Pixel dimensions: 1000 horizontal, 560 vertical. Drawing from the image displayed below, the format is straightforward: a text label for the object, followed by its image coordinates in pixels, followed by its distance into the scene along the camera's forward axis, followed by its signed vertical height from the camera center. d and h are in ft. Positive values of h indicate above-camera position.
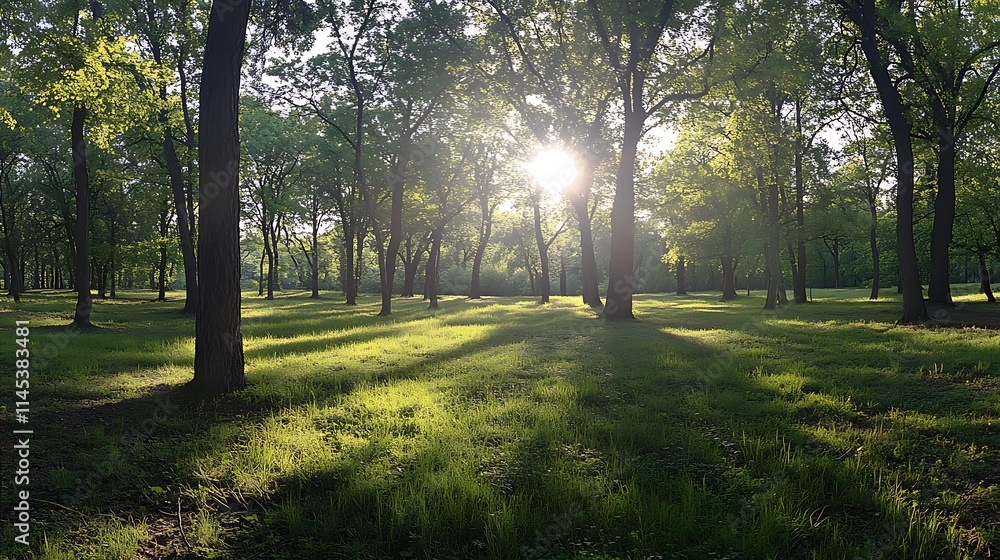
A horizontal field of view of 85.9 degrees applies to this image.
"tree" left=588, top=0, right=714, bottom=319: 59.67 +22.43
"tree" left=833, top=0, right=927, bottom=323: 51.83 +12.17
